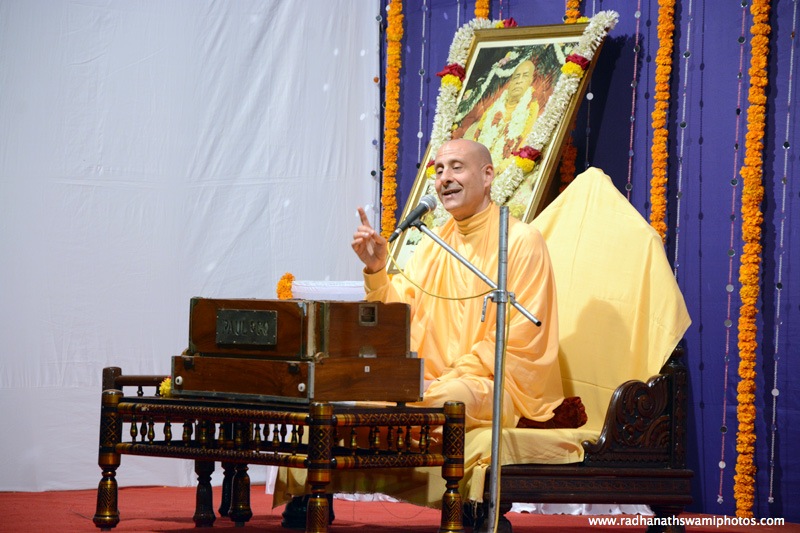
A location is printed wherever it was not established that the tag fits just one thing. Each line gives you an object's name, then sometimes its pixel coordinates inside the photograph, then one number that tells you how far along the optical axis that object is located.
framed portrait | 10.23
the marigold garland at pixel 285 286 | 10.93
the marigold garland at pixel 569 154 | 10.68
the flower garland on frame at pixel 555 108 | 10.20
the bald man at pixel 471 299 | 7.45
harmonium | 6.39
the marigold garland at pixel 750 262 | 9.39
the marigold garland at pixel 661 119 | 10.04
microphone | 6.19
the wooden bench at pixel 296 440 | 6.03
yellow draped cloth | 7.77
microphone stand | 5.88
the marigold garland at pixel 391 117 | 12.30
